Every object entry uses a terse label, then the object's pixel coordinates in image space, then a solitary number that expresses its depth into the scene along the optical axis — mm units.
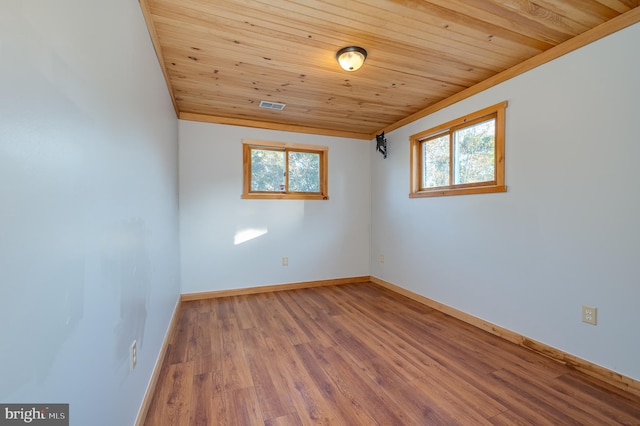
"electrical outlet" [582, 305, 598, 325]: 1840
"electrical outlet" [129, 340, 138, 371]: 1291
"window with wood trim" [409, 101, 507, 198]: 2485
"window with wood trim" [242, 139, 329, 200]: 3688
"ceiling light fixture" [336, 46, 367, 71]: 2016
